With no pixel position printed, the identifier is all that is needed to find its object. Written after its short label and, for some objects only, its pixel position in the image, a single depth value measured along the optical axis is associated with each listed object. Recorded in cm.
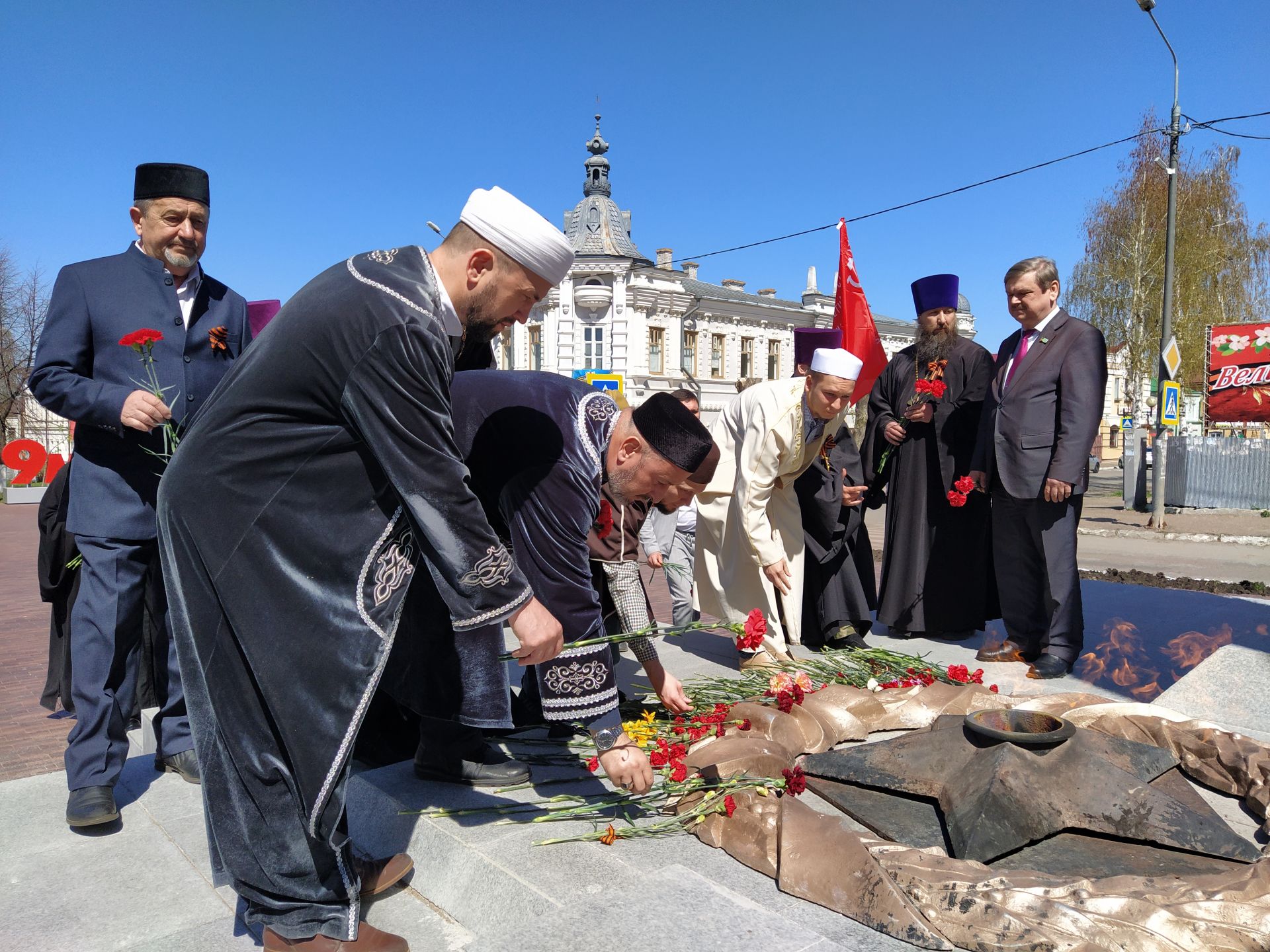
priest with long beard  546
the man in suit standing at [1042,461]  458
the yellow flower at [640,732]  324
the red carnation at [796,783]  282
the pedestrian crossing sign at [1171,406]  1509
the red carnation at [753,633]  342
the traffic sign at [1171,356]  1490
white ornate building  4281
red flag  720
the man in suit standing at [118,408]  319
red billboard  2027
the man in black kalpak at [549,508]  258
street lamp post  1569
